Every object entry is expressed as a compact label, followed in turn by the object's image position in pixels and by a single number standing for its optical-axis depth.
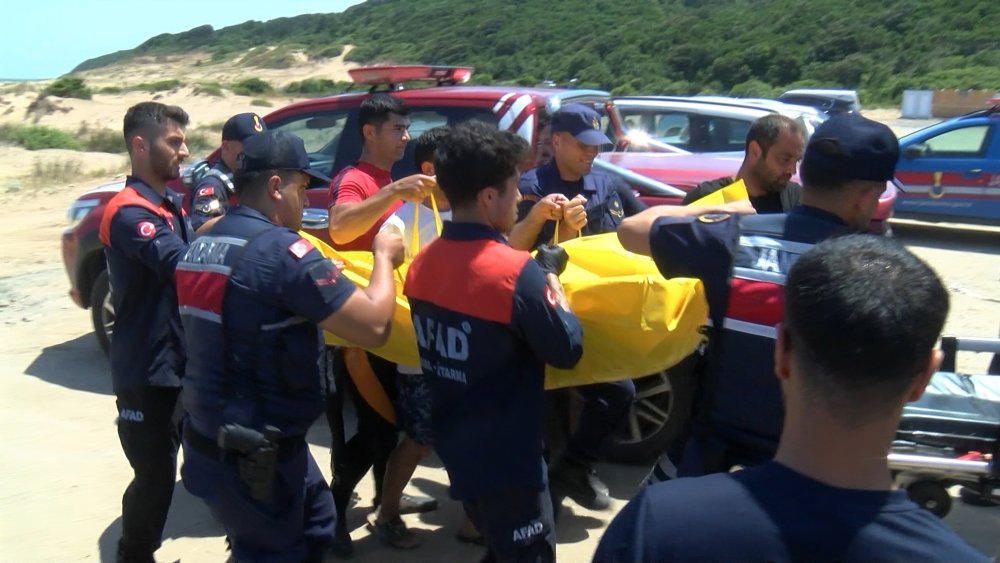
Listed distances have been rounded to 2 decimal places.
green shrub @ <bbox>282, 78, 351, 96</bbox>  52.53
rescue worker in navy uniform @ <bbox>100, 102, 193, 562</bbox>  3.58
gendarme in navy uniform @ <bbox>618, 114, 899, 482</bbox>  2.30
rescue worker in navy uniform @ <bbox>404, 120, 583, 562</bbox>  2.74
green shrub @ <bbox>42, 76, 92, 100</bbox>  41.88
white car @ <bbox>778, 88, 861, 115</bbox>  14.59
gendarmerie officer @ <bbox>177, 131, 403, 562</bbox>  2.80
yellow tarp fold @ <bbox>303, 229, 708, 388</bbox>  3.58
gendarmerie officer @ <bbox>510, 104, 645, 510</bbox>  4.18
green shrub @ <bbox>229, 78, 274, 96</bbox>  47.69
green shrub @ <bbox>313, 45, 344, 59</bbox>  73.38
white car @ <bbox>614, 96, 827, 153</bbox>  10.23
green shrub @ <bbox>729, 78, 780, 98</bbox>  41.07
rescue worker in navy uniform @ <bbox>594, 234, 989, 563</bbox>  1.33
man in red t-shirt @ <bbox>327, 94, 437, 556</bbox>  4.19
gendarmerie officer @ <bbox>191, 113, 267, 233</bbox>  4.54
